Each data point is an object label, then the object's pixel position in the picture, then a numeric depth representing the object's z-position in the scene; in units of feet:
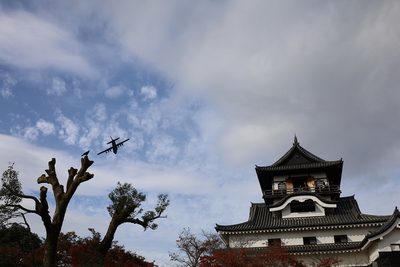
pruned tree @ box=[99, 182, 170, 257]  62.64
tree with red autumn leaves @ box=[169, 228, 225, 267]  106.83
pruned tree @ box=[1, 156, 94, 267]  52.03
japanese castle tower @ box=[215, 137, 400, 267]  84.28
